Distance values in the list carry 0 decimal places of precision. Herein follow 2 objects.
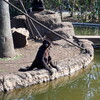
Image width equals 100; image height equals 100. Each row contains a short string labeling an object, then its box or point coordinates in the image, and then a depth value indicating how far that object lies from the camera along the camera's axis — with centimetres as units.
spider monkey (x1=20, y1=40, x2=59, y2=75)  967
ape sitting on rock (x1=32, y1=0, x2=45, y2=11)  1790
